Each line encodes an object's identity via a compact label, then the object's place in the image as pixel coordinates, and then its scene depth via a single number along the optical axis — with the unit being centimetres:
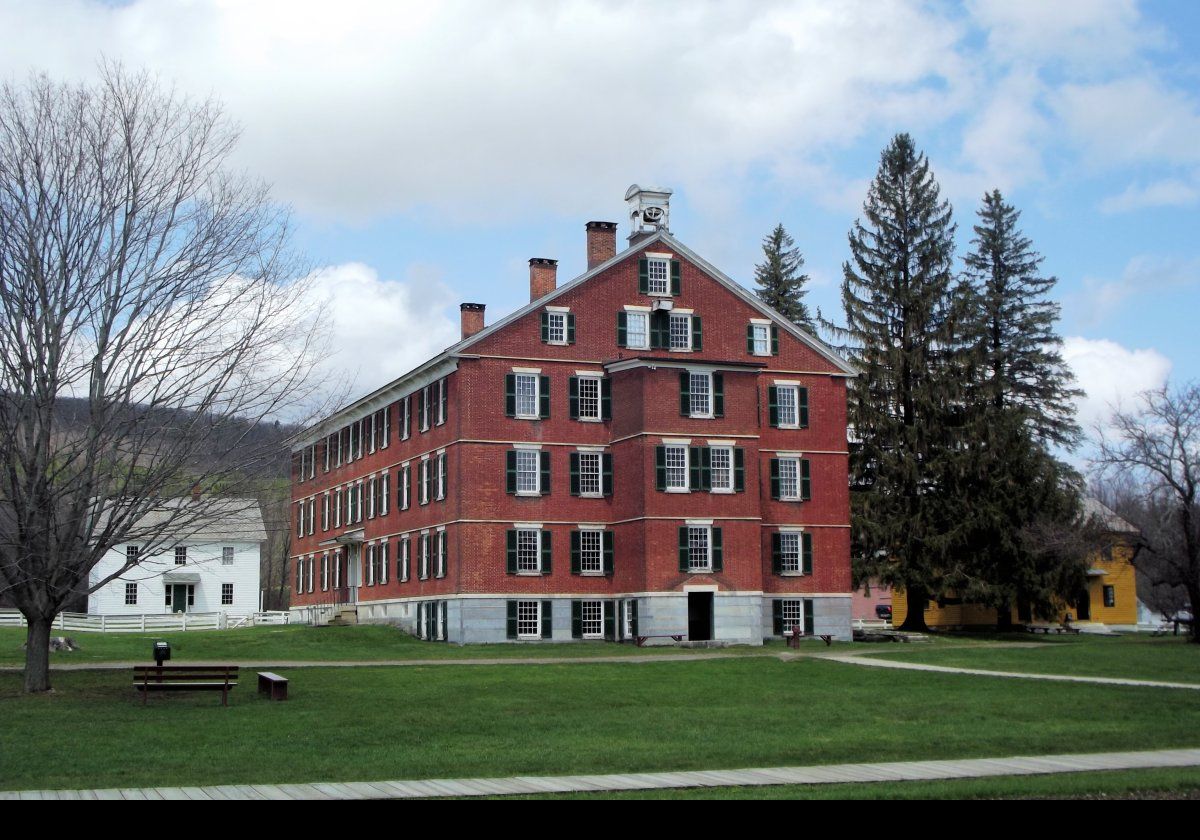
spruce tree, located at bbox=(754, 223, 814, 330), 8062
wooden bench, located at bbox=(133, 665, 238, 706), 2581
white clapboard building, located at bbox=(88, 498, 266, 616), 7619
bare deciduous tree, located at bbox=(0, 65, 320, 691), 2456
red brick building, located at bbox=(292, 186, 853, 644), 4734
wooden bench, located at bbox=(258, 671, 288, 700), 2627
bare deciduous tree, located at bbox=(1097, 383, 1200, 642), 4916
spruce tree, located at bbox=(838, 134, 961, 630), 5772
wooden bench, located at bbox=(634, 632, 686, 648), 4558
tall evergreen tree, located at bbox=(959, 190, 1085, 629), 5669
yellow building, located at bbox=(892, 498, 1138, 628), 6831
